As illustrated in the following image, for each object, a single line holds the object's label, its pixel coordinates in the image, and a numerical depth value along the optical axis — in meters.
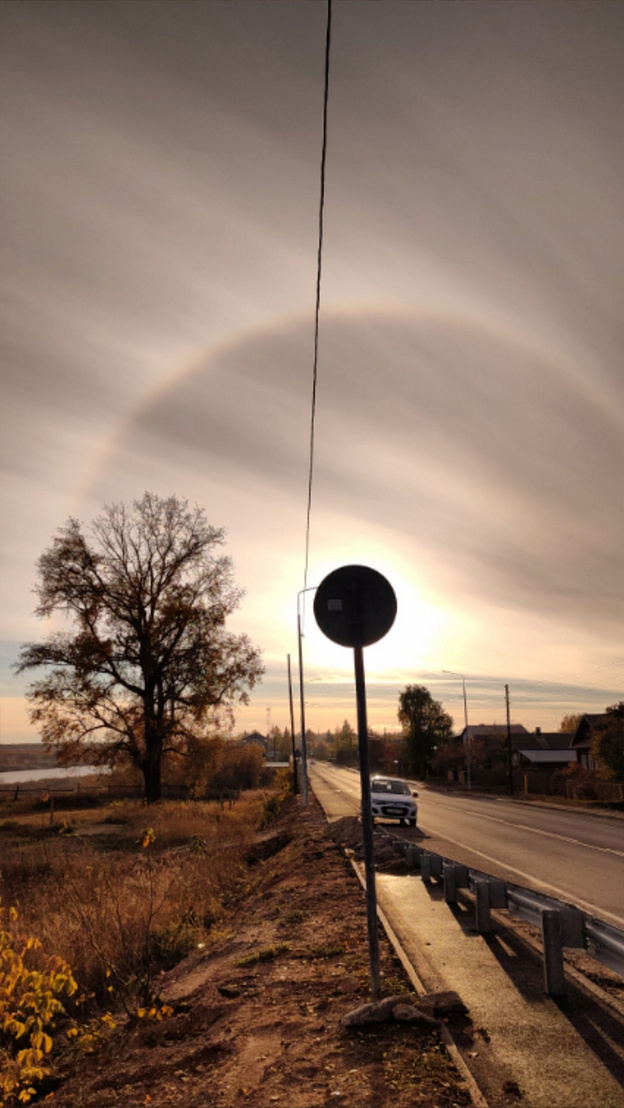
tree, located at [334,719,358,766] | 187.57
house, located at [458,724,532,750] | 90.44
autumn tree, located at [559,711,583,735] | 149.00
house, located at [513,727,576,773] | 87.50
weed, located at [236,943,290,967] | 7.82
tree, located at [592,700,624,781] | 44.72
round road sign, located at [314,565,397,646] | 6.40
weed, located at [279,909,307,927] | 9.59
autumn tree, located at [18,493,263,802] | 32.88
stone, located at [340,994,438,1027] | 5.23
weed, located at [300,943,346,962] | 7.64
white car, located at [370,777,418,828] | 23.91
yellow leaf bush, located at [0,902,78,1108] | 4.98
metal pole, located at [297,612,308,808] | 34.03
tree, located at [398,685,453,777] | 92.12
